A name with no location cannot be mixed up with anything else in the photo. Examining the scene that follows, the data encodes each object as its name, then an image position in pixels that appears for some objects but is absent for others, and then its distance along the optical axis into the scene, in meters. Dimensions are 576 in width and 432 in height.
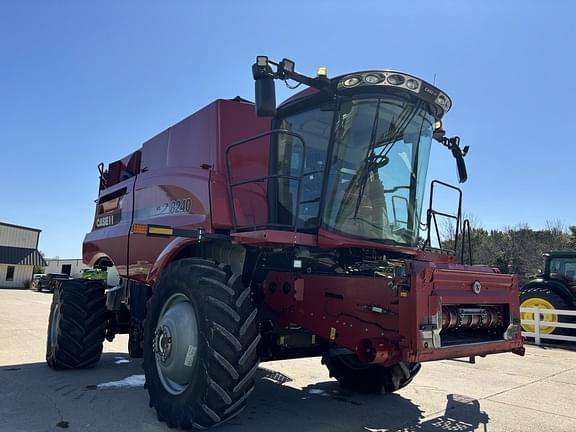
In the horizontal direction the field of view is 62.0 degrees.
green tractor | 12.81
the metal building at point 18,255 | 43.46
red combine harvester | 4.10
